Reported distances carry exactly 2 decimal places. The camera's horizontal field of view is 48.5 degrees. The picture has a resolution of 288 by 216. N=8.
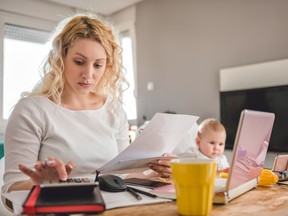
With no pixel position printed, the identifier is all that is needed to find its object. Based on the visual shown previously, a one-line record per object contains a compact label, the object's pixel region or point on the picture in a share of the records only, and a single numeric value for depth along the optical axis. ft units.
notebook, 1.55
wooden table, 1.94
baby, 6.72
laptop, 2.04
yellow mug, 1.76
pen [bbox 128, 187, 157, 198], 2.30
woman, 3.22
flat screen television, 9.61
